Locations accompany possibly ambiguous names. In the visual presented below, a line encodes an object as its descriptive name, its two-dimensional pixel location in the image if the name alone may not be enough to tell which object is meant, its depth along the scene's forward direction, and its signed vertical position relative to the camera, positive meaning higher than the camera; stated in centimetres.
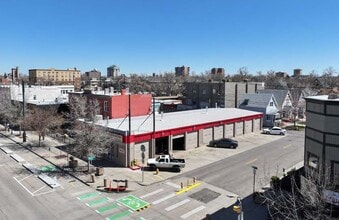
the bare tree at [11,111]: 5313 -414
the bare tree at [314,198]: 1484 -544
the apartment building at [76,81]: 17712 +435
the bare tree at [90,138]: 3059 -498
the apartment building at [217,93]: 7031 -82
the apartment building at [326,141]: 1715 -301
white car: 5350 -716
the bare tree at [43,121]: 4259 -485
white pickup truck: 3143 -760
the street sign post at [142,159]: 3118 -755
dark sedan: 4203 -735
